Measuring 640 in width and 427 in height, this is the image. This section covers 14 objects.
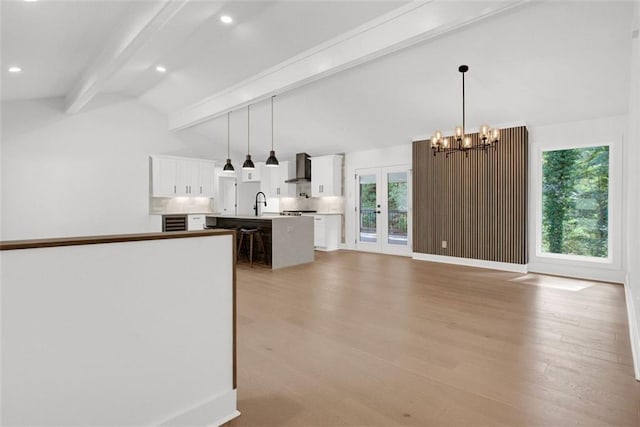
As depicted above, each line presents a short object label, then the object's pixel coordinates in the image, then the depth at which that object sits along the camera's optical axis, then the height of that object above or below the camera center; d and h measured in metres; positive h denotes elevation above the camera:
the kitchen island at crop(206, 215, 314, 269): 6.08 -0.46
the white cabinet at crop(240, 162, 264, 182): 10.36 +1.12
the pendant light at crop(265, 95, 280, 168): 5.94 +0.85
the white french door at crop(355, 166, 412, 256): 7.75 +0.04
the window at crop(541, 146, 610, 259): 5.25 +0.17
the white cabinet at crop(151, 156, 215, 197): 8.51 +0.87
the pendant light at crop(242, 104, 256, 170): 6.11 +1.81
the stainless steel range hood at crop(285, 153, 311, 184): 9.20 +1.14
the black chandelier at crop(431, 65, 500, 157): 4.59 +1.03
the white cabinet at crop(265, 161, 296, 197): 9.82 +0.86
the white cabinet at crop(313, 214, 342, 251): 8.60 -0.50
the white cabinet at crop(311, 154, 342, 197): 8.69 +0.90
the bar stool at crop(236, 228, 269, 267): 6.30 -0.49
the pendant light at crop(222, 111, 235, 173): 6.67 +1.60
